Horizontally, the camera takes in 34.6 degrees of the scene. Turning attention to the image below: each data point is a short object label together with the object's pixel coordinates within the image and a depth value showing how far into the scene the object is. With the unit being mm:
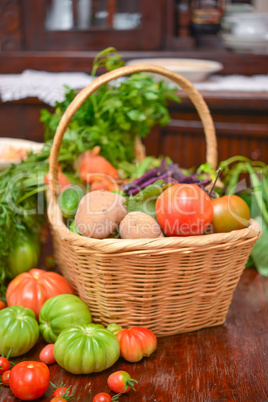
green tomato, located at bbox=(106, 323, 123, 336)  893
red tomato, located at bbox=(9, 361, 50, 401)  734
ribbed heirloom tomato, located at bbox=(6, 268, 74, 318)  975
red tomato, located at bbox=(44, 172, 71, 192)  1170
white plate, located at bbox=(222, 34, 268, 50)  2510
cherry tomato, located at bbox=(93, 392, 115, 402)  719
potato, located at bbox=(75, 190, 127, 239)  908
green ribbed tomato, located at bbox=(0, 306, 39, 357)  838
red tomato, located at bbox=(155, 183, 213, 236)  881
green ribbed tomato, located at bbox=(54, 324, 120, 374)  785
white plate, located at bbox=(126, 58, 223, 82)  2142
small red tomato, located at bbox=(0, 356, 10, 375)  804
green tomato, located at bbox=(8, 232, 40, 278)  1133
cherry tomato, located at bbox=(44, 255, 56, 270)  1223
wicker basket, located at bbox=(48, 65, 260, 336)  861
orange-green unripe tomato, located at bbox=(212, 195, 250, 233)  947
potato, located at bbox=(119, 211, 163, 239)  897
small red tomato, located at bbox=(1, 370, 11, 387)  780
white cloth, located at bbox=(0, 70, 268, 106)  2260
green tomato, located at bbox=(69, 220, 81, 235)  974
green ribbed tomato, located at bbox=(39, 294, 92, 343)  892
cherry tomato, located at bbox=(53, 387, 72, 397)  741
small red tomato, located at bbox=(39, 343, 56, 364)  843
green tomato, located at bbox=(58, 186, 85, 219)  1045
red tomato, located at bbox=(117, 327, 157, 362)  839
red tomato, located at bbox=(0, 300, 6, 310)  993
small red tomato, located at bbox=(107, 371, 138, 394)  752
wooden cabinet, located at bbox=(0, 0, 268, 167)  2225
